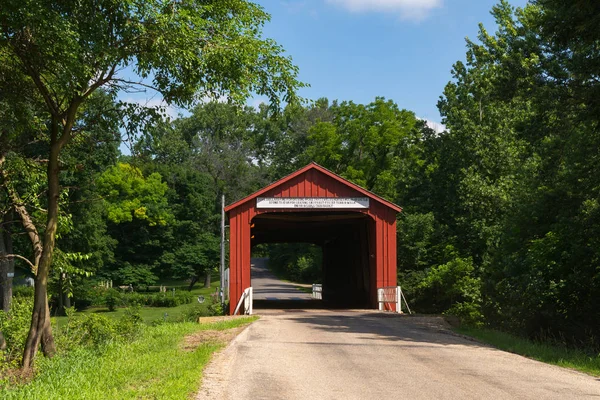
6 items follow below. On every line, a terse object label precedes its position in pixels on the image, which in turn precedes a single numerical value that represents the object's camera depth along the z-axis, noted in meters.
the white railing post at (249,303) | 20.44
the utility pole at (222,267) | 23.90
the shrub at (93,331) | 13.36
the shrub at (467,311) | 24.54
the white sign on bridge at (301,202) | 21.73
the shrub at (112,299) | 45.28
